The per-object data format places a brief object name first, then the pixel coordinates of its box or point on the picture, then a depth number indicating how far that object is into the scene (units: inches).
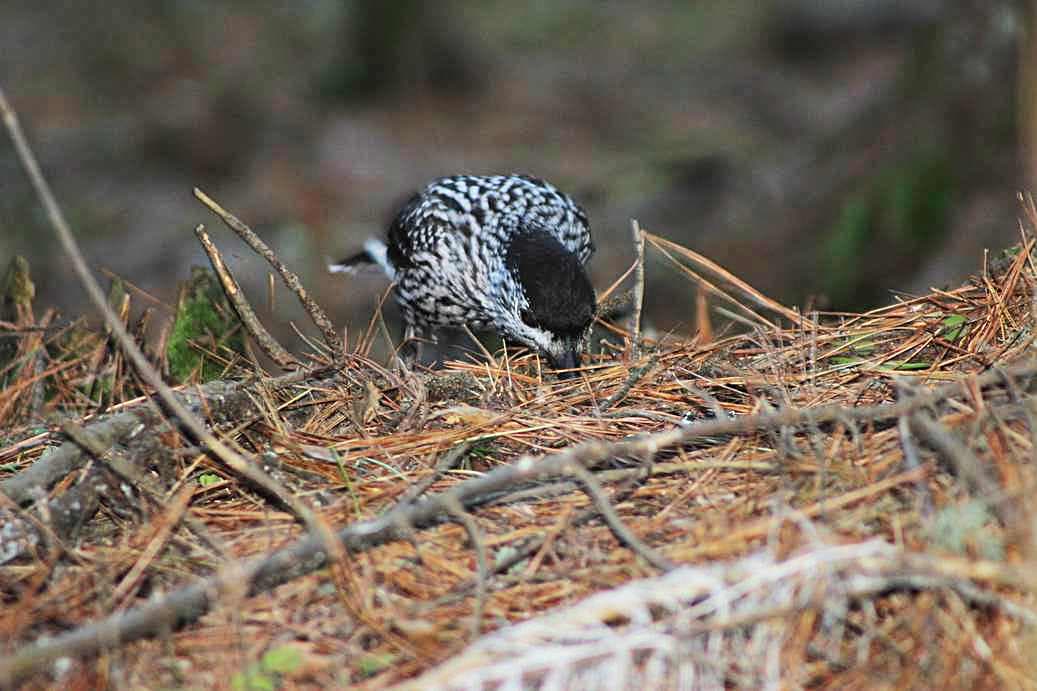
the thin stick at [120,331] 198.2
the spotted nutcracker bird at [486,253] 349.1
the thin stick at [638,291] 302.8
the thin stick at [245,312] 268.5
